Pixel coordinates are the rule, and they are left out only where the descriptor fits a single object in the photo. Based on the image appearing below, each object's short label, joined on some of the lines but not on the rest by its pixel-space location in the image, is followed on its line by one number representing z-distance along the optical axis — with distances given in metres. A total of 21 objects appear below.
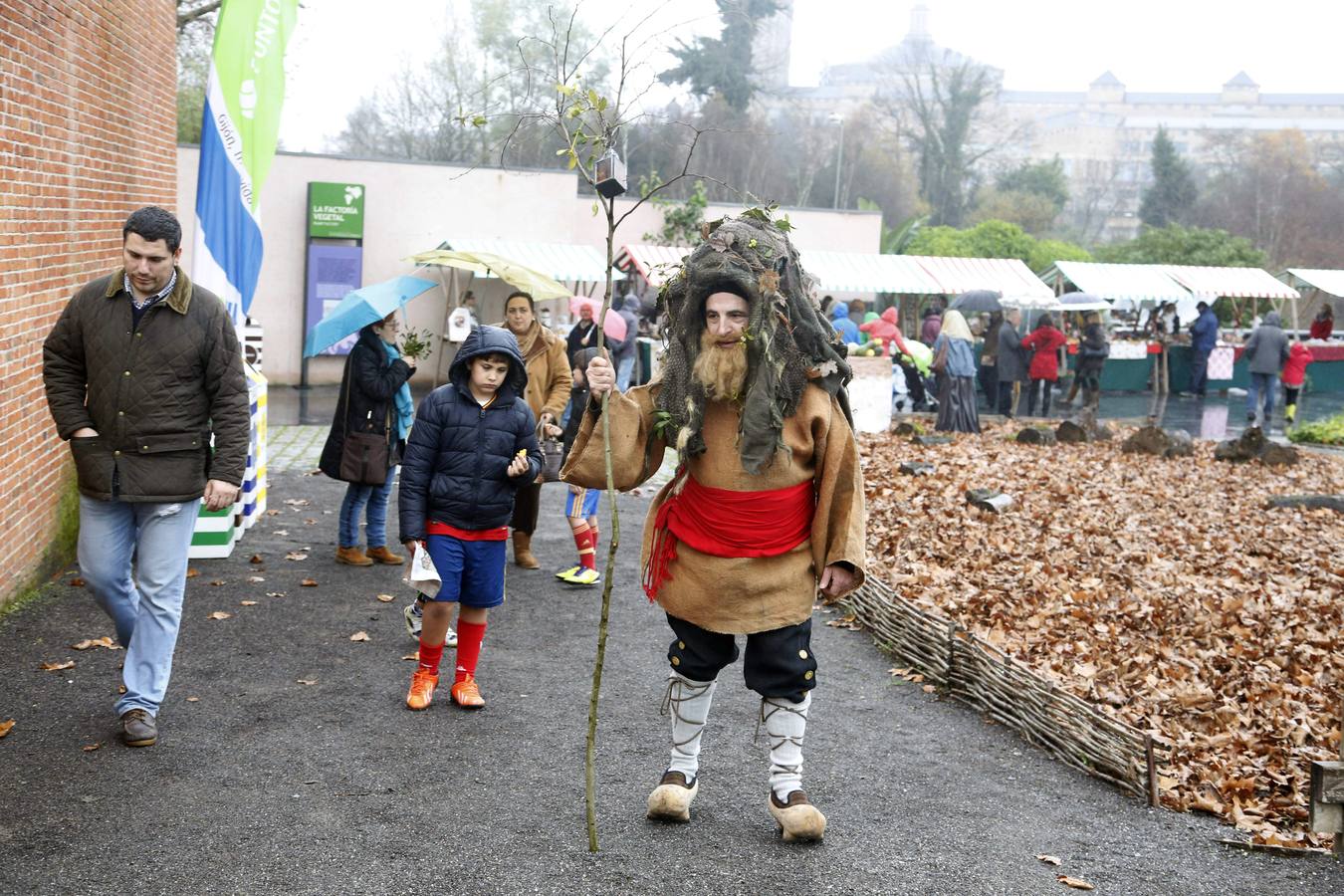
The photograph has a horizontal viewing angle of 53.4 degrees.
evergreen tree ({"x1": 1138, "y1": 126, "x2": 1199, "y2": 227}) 58.59
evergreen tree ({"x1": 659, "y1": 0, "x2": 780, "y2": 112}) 46.69
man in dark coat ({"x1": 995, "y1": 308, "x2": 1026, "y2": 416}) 21.50
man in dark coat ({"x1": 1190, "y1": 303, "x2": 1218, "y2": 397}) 26.62
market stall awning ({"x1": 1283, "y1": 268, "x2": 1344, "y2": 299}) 29.88
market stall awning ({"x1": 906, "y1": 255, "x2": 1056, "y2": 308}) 27.27
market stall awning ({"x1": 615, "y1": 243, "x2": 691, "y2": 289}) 25.62
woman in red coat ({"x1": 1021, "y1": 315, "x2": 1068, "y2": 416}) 21.83
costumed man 4.30
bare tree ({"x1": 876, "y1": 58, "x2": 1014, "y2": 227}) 67.44
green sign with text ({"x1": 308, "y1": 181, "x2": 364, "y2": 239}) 22.12
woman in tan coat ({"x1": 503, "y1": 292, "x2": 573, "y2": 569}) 8.19
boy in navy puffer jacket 5.65
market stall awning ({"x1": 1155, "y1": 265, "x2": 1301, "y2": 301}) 29.76
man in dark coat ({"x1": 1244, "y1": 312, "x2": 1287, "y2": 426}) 20.62
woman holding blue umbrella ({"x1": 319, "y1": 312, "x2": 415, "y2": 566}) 8.13
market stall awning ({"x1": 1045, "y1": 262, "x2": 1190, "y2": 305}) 28.23
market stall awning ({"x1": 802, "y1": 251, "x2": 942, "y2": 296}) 26.28
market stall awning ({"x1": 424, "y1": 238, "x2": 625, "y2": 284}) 23.28
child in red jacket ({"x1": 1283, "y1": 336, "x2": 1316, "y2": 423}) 21.22
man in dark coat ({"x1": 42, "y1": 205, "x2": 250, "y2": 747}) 4.94
